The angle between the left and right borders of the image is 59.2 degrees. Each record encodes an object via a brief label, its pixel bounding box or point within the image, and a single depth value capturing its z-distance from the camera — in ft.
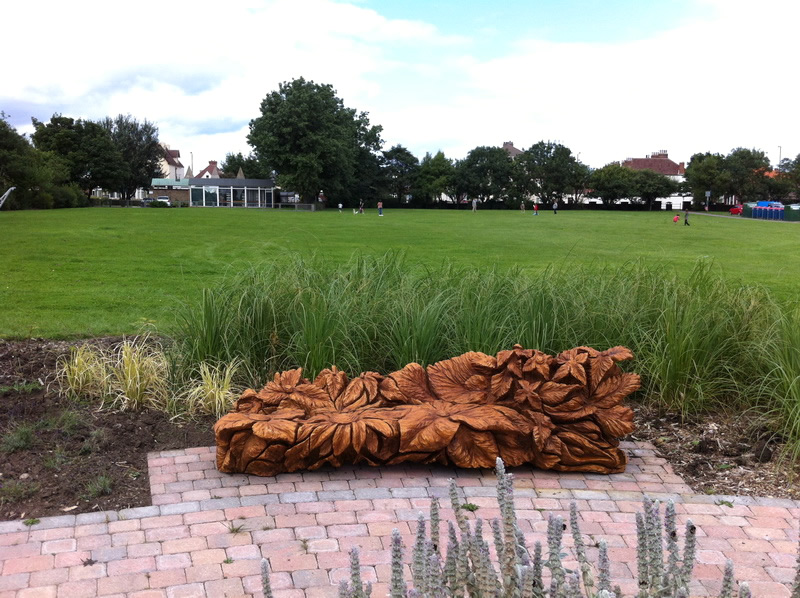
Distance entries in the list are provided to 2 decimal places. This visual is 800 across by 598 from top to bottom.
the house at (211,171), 390.56
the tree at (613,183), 266.57
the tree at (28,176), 125.70
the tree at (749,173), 253.24
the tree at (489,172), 264.31
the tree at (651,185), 264.52
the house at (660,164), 375.86
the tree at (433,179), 253.44
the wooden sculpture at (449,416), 13.89
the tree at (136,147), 266.36
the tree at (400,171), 250.16
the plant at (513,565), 5.93
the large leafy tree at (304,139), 192.03
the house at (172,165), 396.98
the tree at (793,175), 244.63
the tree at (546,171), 266.57
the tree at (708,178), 250.37
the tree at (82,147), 213.46
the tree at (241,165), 310.65
